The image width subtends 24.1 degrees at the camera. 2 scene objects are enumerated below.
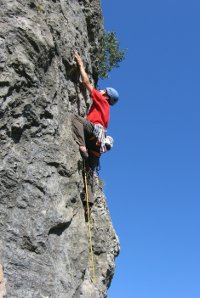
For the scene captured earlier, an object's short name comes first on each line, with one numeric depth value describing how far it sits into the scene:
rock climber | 9.56
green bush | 13.96
